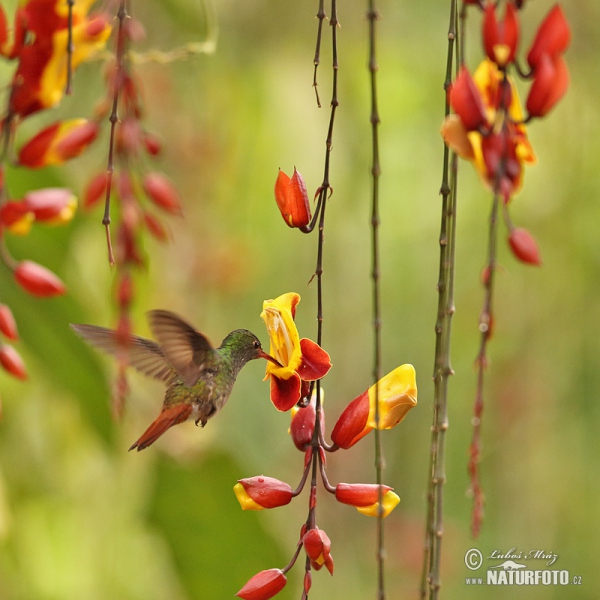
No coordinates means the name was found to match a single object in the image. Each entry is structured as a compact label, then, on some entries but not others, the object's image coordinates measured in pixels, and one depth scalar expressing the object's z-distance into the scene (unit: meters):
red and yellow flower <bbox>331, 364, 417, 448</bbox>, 6.45
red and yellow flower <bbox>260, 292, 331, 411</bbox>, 6.45
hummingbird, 6.53
